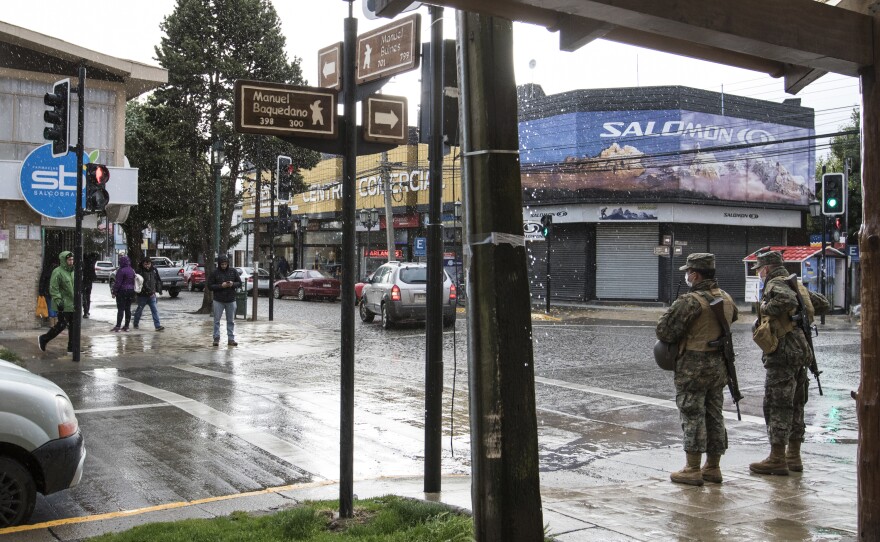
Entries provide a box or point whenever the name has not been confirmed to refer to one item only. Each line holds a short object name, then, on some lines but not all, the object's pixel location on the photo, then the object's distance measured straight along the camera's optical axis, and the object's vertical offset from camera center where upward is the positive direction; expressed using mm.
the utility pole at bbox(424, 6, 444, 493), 5613 -69
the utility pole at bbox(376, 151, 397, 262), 31344 +2540
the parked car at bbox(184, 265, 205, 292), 39531 -140
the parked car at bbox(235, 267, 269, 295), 36950 -216
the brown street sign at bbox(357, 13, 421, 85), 4863 +1381
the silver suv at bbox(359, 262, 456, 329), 19750 -464
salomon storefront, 32312 +3784
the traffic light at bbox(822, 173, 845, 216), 21359 +2192
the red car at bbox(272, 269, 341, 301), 32875 -396
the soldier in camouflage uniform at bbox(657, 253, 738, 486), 6258 -791
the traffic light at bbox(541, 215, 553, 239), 26777 +1697
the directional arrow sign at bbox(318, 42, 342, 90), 5000 +1308
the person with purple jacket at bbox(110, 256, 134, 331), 18672 -278
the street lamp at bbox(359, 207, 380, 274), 34612 +2506
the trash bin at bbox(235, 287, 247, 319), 23484 -802
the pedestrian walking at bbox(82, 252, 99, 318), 21625 -7
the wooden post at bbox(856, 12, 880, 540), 3982 -180
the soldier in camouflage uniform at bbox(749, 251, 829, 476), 6562 -850
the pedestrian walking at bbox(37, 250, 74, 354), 14344 -341
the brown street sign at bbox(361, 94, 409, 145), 5152 +1006
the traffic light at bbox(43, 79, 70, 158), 13234 +2561
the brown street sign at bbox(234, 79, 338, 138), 4645 +965
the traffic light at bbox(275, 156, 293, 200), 22250 +2758
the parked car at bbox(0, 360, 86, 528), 5145 -1112
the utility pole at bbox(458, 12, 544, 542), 3689 -113
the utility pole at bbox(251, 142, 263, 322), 22578 +1285
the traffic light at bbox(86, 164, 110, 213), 13820 +1503
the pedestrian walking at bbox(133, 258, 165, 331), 19141 -357
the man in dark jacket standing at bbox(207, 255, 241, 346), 16016 -252
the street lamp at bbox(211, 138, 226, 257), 22094 +3052
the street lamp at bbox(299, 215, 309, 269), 48597 +2658
